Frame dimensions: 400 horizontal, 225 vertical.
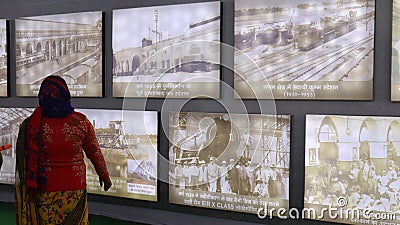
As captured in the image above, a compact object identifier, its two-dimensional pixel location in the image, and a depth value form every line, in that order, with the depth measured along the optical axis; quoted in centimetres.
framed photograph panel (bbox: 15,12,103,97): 435
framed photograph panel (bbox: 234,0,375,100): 333
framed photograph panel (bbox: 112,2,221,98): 384
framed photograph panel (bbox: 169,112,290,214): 363
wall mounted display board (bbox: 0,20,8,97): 485
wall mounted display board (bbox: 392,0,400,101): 320
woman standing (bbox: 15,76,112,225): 289
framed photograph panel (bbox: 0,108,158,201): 412
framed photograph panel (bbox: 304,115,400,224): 327
